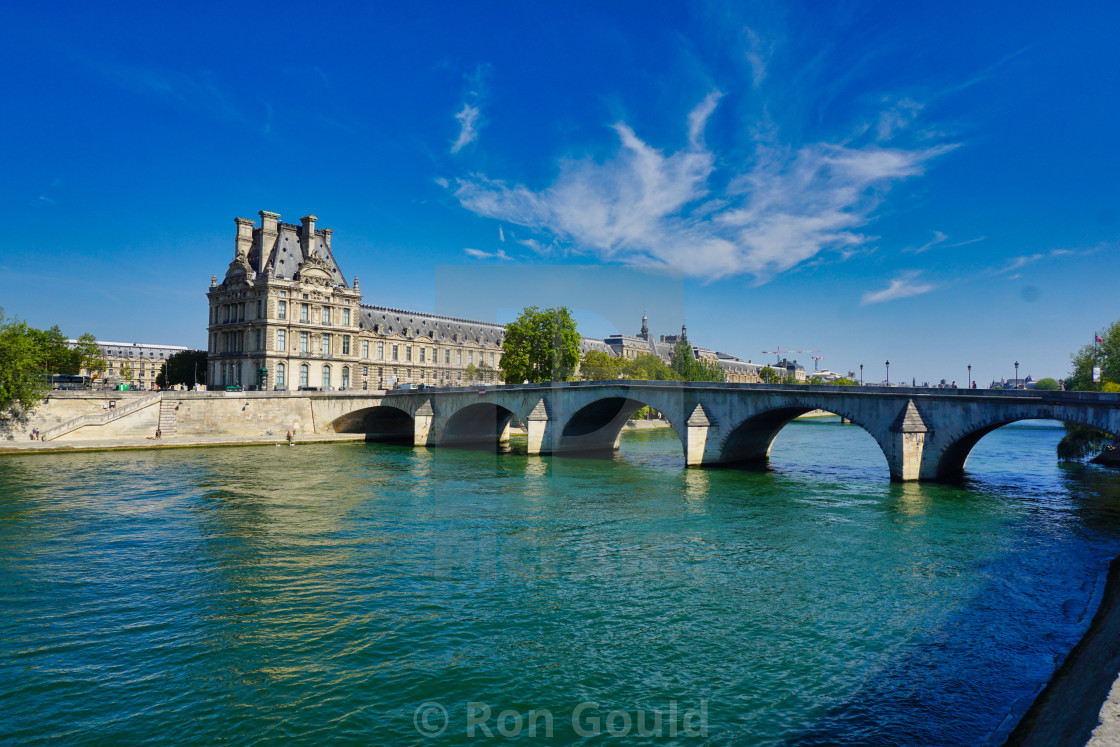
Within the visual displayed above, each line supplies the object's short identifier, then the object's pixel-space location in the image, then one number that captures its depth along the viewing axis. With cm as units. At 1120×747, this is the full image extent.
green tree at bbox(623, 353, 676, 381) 8250
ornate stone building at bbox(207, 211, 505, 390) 7125
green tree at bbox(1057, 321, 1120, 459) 4578
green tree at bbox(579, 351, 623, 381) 8021
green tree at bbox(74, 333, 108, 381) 8206
